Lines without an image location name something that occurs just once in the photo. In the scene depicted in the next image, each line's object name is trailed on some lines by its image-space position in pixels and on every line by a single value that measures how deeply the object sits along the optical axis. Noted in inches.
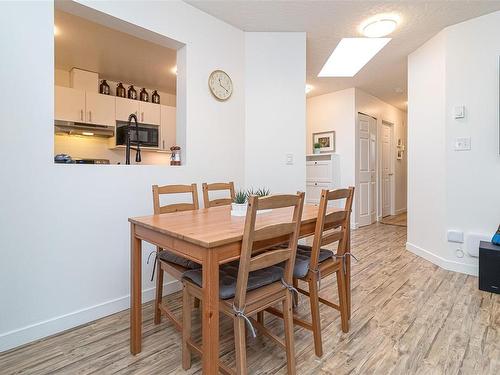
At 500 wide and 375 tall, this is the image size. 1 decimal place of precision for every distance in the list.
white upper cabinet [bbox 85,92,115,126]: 153.3
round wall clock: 108.9
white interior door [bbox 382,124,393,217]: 241.6
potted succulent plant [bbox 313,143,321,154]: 218.8
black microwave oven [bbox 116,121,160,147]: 164.9
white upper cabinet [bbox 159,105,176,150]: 184.4
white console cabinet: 195.0
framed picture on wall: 210.1
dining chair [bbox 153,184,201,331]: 66.0
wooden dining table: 45.3
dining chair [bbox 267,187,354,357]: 61.7
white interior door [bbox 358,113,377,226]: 206.4
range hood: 147.3
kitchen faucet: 99.3
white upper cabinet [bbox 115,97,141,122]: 164.6
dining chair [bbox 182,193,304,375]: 47.1
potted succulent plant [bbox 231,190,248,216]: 71.5
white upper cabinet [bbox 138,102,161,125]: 174.2
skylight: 137.7
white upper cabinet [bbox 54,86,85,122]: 143.8
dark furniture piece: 94.1
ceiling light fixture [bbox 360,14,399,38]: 111.8
